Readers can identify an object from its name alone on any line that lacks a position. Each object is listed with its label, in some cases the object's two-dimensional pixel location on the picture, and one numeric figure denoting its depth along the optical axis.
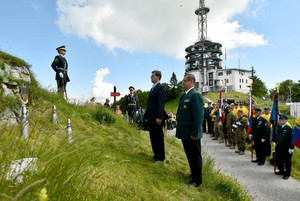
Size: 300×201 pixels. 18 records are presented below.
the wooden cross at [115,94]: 9.95
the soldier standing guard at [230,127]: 8.61
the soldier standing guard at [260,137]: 6.52
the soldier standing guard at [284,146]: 5.39
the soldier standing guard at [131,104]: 9.35
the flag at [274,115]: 6.34
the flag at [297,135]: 4.71
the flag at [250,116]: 7.42
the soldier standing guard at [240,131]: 7.66
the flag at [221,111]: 9.92
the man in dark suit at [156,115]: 4.05
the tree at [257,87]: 49.62
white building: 62.62
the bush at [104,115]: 6.96
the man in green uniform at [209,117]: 13.35
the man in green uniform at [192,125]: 3.29
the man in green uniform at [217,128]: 10.13
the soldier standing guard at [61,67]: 6.66
